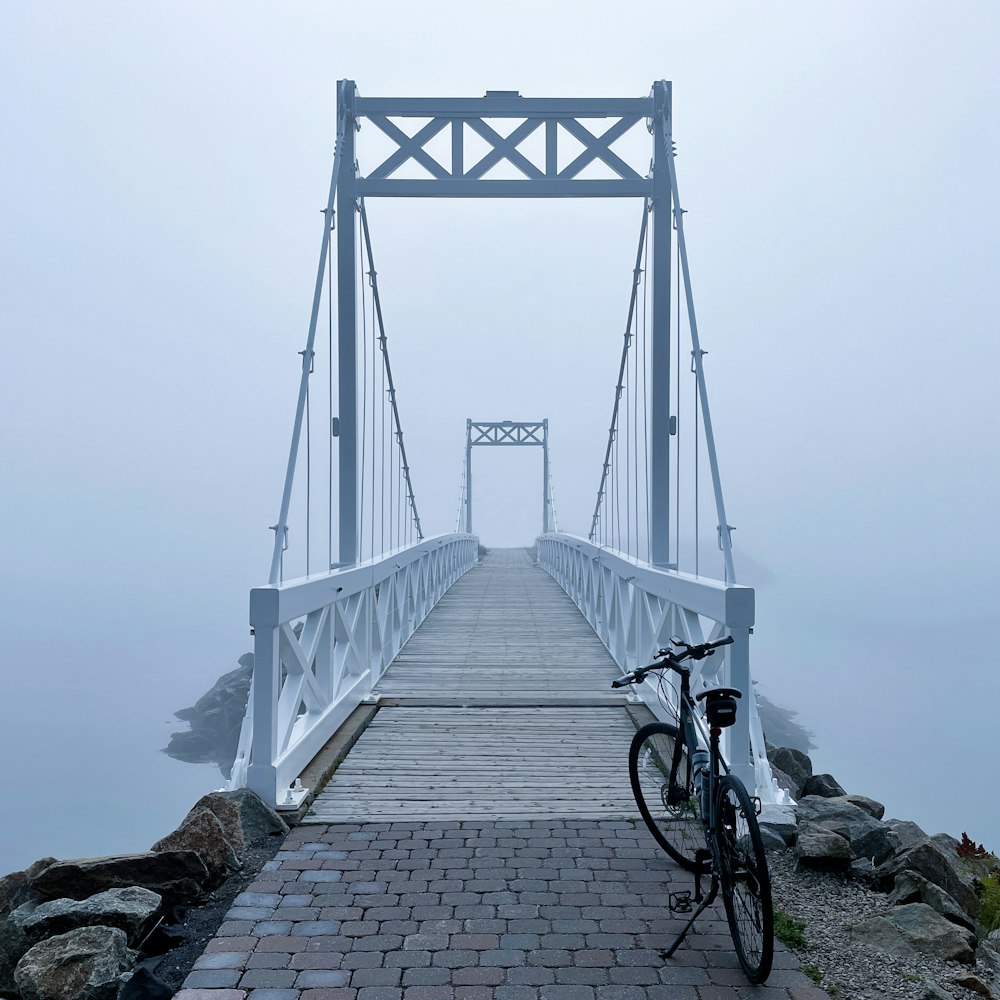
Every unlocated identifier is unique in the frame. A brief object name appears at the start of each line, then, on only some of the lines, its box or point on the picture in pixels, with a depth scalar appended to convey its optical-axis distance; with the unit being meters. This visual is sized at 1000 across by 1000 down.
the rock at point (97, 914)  3.04
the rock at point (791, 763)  7.14
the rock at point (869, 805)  5.63
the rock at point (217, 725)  40.44
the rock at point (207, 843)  3.56
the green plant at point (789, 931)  3.07
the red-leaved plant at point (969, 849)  6.09
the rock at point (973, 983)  2.81
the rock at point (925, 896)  3.45
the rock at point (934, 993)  2.70
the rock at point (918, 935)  3.00
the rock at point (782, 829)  3.97
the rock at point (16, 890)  3.41
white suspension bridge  4.50
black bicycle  2.72
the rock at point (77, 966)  2.75
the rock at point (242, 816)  3.83
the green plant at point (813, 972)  2.84
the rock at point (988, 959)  3.16
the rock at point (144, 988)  2.72
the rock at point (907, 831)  4.90
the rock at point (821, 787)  6.45
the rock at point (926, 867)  3.73
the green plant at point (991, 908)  4.04
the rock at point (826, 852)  3.71
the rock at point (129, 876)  3.35
